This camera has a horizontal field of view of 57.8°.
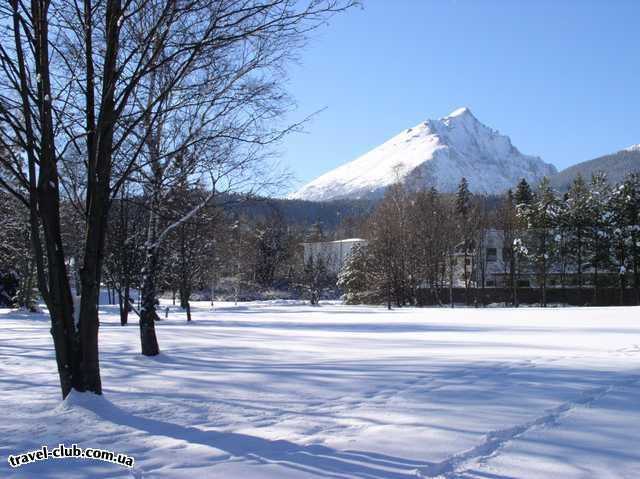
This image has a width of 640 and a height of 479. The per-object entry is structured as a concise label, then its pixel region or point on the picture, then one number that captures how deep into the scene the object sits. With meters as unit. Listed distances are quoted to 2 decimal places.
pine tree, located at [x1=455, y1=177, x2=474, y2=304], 49.03
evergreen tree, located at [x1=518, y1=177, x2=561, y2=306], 46.50
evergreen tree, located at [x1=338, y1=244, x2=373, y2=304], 50.93
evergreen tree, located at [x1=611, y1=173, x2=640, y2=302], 44.53
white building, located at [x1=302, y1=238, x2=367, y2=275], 74.94
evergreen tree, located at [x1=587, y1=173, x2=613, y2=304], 45.56
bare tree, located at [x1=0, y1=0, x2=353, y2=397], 6.58
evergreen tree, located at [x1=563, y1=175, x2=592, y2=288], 46.75
